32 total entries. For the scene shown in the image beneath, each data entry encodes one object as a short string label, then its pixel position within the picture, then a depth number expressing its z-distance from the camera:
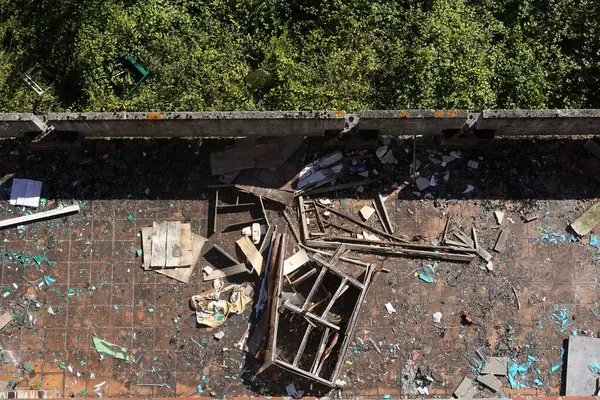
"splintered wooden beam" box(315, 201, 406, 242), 8.80
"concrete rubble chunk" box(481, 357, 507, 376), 8.43
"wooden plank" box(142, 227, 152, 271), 8.80
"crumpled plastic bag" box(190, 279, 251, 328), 8.60
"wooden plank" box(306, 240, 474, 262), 8.68
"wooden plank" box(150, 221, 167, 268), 8.77
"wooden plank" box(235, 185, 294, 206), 8.86
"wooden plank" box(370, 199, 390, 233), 8.81
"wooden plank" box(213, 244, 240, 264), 8.75
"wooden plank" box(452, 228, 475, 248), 8.74
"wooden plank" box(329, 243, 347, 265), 8.57
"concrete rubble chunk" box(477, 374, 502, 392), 8.39
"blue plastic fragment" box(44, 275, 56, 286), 8.85
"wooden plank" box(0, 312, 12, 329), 8.72
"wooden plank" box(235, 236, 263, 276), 8.69
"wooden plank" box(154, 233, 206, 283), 8.77
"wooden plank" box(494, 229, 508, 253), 8.73
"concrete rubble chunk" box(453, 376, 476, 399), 8.41
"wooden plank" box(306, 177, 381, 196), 8.91
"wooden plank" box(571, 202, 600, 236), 8.73
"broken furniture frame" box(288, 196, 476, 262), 8.70
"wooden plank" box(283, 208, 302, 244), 8.80
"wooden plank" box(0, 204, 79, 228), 8.95
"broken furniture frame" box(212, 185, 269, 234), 8.85
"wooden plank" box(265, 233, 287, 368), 8.02
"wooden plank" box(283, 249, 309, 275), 8.60
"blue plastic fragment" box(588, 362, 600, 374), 8.36
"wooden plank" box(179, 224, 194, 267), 8.77
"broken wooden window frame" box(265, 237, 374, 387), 8.01
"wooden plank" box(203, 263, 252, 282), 8.71
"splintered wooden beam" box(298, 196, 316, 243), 8.76
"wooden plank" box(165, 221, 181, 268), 8.77
